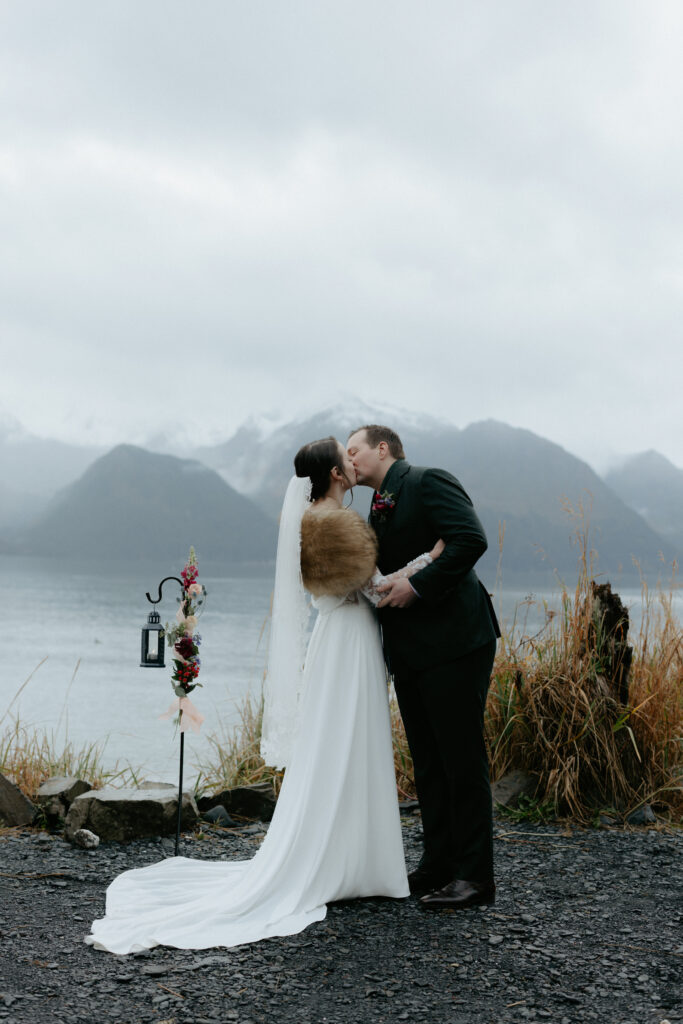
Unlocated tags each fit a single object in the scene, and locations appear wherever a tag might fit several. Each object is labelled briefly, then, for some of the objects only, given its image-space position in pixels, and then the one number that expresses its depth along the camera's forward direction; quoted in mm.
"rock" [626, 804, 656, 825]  5539
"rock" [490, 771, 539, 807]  5703
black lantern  4926
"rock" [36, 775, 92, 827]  5395
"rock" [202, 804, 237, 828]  5648
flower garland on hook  4730
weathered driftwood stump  5770
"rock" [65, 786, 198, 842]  5137
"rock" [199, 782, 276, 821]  5887
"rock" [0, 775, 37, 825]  5391
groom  3971
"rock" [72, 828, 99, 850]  4953
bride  3898
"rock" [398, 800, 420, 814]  5852
